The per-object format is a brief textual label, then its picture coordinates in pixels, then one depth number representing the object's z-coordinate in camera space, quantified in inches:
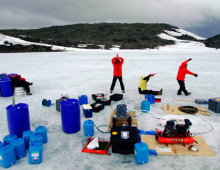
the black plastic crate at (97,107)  222.7
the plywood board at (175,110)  219.5
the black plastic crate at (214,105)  217.2
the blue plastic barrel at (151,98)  248.8
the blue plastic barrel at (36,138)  143.3
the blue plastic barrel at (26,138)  148.5
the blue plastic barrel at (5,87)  284.7
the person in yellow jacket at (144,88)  291.0
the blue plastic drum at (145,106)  223.8
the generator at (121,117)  181.9
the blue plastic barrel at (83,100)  244.3
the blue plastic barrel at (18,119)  159.0
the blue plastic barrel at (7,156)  127.4
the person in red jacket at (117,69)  294.4
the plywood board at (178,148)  144.5
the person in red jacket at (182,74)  280.0
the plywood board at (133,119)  192.7
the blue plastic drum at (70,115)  168.6
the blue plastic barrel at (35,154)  130.7
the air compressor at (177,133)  151.0
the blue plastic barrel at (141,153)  130.7
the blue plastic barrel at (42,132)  153.8
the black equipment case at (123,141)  141.6
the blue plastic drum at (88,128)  167.9
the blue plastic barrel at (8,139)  141.4
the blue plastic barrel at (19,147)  135.1
